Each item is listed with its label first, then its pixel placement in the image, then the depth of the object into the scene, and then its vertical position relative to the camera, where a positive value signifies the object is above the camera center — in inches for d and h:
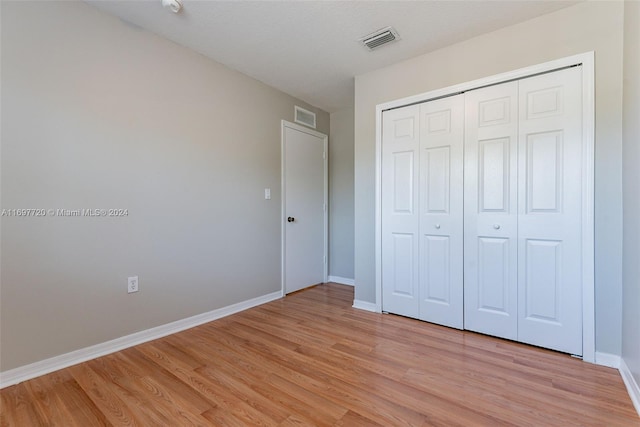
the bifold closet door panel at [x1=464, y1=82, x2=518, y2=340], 87.0 -0.1
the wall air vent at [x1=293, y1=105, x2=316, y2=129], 145.1 +48.1
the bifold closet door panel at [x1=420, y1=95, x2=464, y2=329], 96.5 -0.1
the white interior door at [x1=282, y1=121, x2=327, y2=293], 139.3 +2.3
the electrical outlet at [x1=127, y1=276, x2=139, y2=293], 86.4 -21.7
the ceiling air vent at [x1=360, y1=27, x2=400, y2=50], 89.4 +54.9
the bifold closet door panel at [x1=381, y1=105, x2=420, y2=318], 105.5 -0.1
